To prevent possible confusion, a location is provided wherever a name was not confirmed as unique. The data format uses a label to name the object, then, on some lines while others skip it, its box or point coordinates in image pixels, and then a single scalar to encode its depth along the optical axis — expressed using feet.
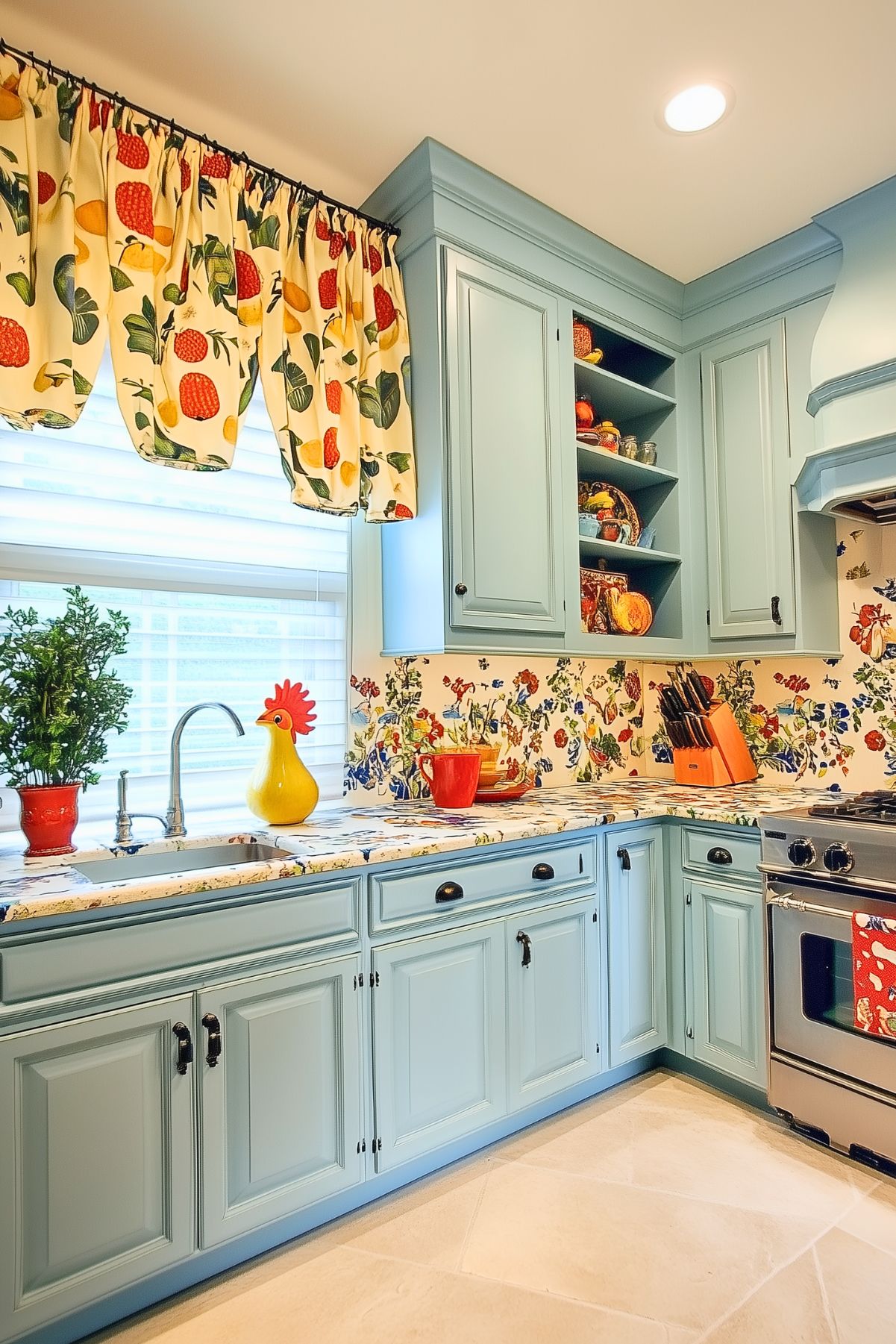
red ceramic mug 7.66
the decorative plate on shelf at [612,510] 9.21
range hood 7.31
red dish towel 6.21
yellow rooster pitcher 6.79
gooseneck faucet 6.47
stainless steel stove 6.39
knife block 9.37
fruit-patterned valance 5.67
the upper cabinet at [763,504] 8.63
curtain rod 5.70
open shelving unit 9.40
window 6.36
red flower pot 5.62
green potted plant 5.60
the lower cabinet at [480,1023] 6.10
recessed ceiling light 6.48
